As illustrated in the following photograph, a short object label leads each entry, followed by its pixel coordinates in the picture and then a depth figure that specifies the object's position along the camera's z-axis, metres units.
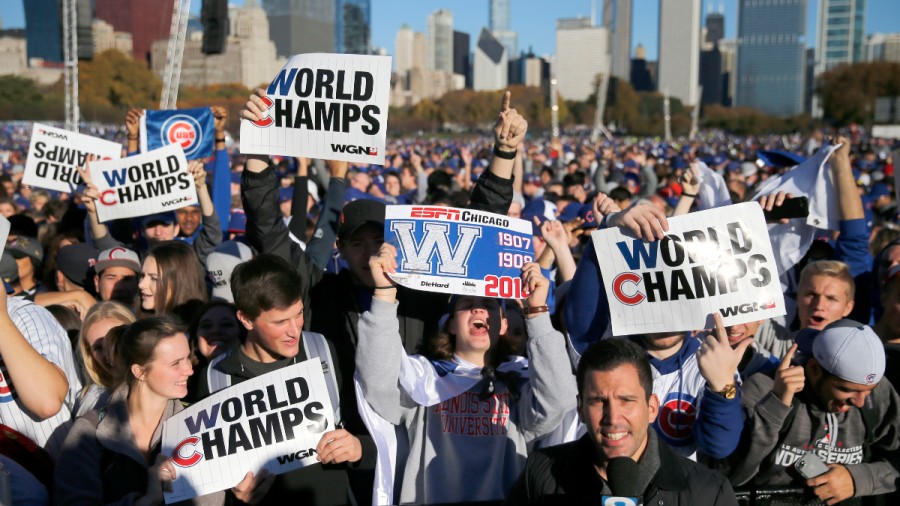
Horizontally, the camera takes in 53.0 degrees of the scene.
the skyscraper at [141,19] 98.38
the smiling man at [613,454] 2.66
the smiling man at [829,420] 3.29
